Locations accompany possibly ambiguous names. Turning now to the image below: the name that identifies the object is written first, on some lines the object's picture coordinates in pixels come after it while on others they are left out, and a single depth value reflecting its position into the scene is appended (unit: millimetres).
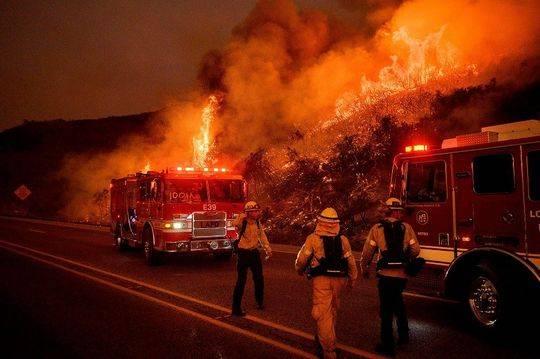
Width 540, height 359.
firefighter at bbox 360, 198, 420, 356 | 4836
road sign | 32894
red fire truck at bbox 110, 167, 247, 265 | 11062
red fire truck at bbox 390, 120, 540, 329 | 5207
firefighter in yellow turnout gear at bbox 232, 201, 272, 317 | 6848
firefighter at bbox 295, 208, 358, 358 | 4438
